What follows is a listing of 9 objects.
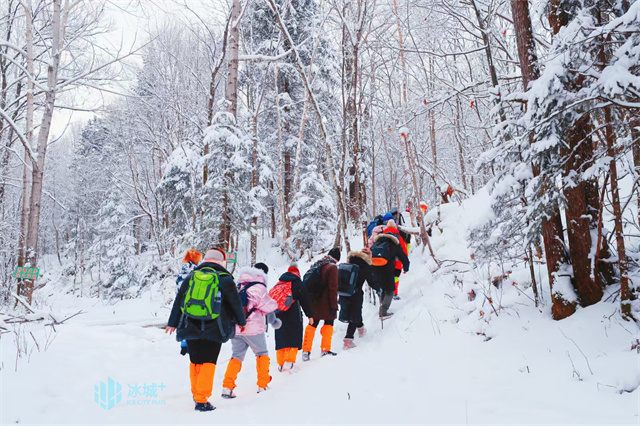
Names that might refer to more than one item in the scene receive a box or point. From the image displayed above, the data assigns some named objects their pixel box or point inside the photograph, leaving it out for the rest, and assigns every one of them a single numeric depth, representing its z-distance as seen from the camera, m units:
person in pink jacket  4.73
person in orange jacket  7.91
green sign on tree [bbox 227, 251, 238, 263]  9.70
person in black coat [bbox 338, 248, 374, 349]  6.63
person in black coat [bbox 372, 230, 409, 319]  7.18
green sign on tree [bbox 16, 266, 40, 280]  8.77
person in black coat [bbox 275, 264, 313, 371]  5.64
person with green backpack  4.14
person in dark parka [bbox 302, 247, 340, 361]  6.20
